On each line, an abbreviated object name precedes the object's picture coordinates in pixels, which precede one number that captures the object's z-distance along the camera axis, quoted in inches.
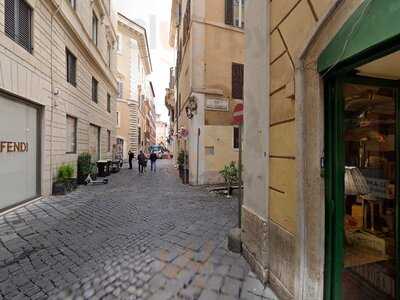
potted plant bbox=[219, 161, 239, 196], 365.7
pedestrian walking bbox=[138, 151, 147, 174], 698.3
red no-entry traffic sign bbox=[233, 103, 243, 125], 164.2
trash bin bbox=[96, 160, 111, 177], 553.9
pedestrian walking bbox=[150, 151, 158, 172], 781.3
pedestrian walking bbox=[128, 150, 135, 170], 812.6
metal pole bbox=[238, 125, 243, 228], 163.3
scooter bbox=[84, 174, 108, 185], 463.3
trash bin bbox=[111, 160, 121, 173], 681.6
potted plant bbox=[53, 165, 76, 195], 348.2
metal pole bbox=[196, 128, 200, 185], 473.4
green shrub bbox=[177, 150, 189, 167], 532.0
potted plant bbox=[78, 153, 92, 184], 451.5
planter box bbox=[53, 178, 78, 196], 347.3
